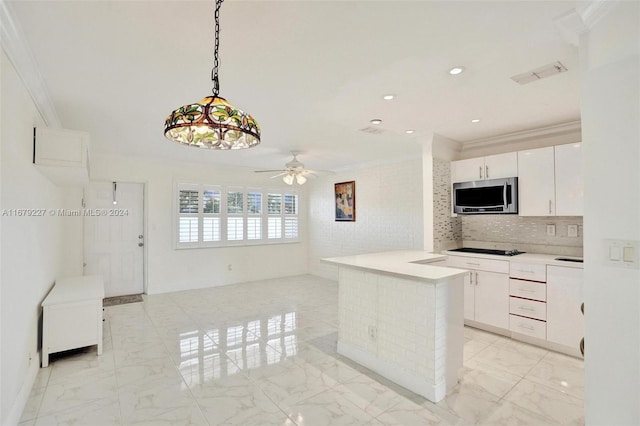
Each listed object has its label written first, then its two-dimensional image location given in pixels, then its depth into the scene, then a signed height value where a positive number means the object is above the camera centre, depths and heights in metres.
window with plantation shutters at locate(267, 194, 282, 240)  6.93 +0.00
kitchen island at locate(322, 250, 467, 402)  2.31 -0.87
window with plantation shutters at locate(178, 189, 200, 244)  5.77 -0.01
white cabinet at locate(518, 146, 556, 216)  3.36 +0.36
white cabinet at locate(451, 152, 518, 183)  3.66 +0.59
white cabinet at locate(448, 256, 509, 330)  3.47 -0.88
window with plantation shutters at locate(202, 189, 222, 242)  6.05 +0.01
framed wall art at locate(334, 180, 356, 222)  6.36 +0.31
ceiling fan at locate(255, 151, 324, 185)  4.81 +0.69
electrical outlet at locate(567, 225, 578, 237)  3.48 -0.18
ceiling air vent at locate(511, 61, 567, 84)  2.19 +1.04
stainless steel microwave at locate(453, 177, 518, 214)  3.61 +0.22
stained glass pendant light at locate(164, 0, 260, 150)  1.34 +0.41
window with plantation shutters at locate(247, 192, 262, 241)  6.63 +0.00
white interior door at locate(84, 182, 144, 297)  5.07 -0.32
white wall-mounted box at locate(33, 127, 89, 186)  2.58 +0.56
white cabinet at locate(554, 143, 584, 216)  3.18 +0.36
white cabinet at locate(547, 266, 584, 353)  2.98 -0.90
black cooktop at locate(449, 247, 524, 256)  3.69 -0.46
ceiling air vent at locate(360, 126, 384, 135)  3.68 +1.02
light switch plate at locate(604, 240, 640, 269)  1.38 -0.18
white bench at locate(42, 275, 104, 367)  2.83 -0.97
